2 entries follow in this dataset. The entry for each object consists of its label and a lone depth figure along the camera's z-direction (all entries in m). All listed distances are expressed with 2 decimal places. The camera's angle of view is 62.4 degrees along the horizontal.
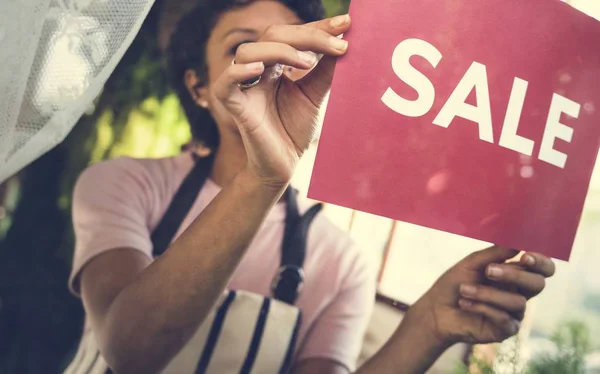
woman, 0.55
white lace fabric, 0.54
